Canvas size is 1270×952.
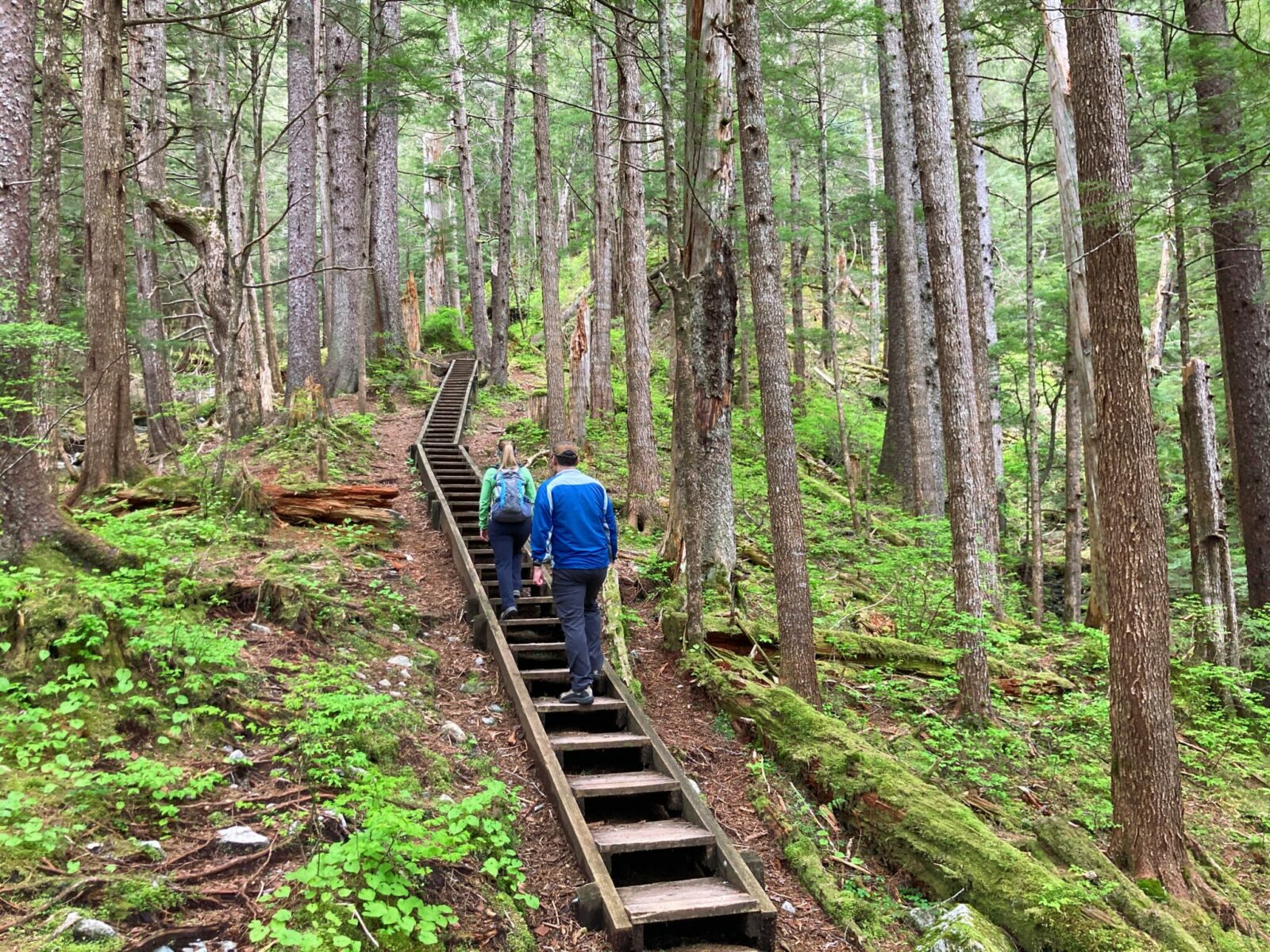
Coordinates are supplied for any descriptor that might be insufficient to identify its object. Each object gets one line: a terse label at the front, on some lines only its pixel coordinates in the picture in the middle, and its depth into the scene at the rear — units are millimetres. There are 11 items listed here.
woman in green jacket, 7586
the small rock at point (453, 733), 5777
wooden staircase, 4309
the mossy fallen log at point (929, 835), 4418
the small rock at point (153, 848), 3623
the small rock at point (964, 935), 4215
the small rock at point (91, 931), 3080
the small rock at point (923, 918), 4807
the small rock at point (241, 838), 3869
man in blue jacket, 6254
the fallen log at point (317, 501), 8383
